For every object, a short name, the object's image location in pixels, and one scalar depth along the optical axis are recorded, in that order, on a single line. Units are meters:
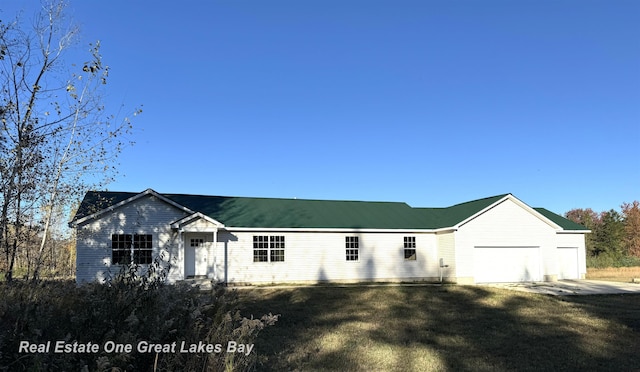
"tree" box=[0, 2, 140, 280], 8.46
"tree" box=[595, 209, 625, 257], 45.59
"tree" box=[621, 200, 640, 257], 53.41
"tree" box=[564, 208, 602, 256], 46.91
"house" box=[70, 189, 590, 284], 21.44
